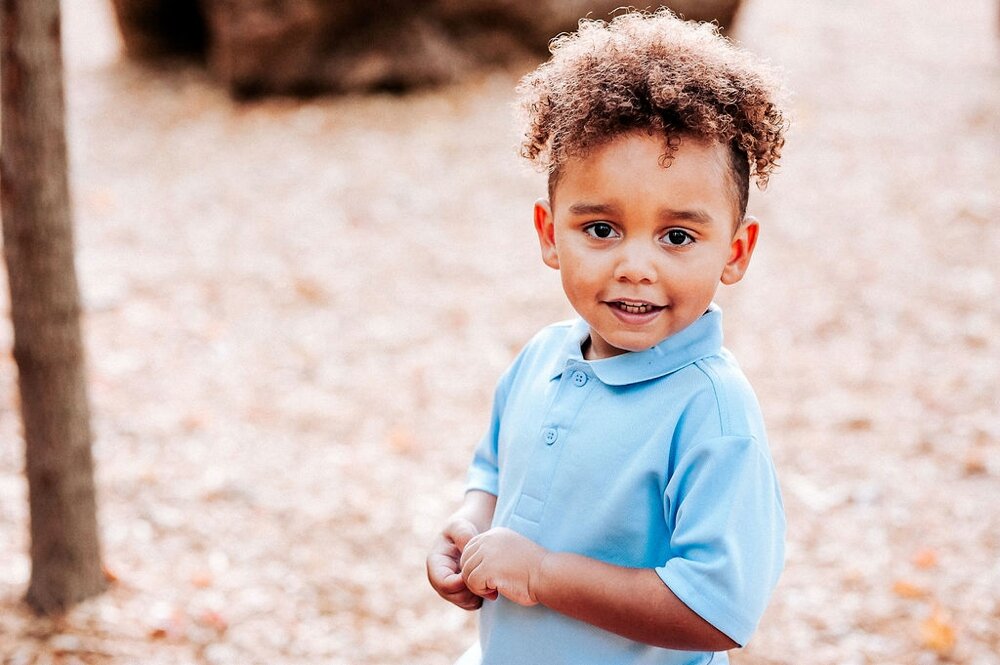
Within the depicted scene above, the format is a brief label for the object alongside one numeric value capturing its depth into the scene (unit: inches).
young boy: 56.6
